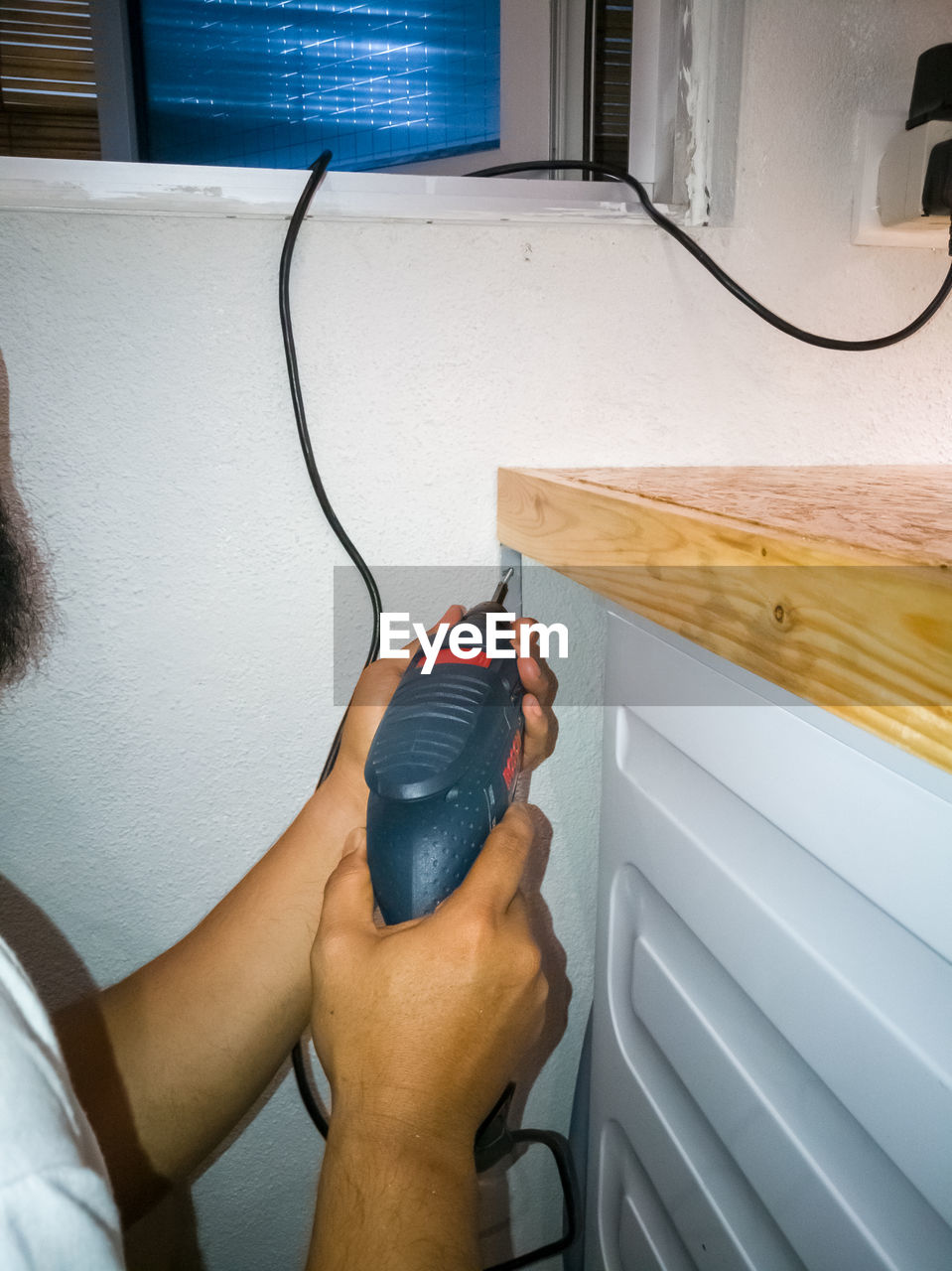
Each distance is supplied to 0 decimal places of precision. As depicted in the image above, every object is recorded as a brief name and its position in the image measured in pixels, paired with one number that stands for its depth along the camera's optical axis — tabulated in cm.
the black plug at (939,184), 58
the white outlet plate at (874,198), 65
